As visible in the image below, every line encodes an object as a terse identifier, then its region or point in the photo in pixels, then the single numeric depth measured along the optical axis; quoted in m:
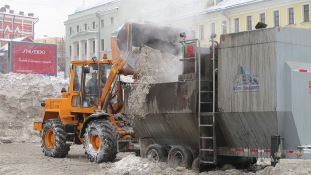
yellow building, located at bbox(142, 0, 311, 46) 34.93
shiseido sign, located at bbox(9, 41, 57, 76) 32.41
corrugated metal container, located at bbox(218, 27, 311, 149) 8.61
